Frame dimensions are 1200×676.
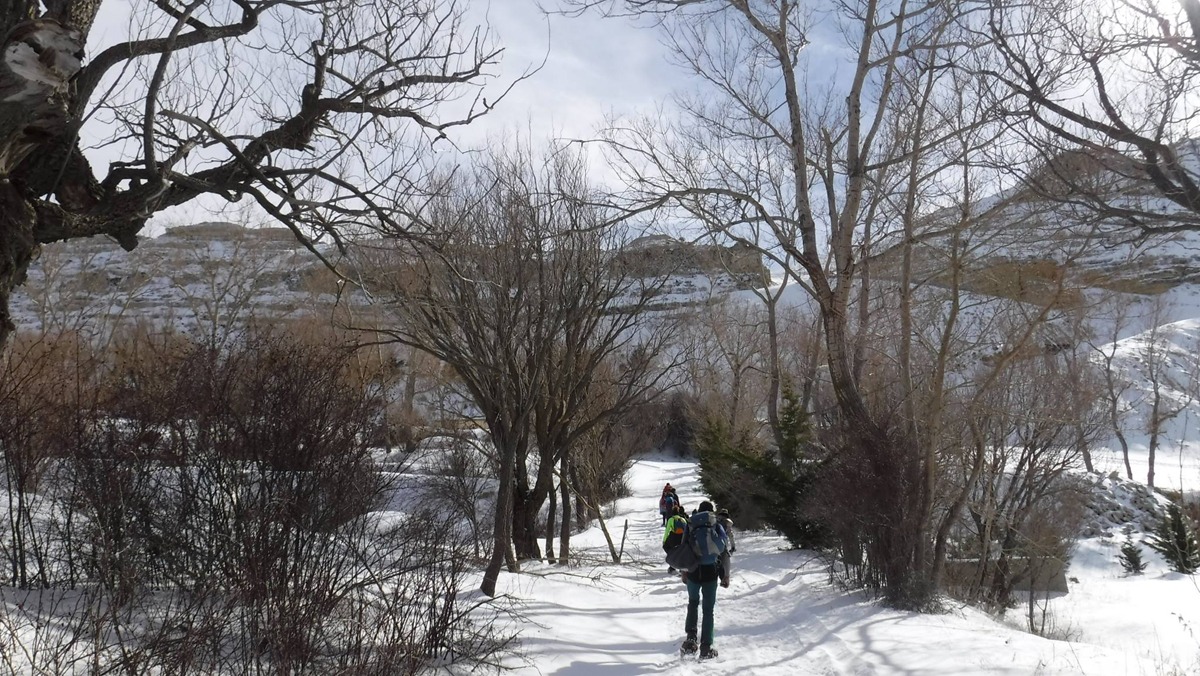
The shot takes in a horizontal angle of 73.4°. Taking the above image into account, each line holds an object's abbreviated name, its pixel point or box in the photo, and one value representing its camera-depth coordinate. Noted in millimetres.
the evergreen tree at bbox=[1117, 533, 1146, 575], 23838
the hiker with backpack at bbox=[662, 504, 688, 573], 7883
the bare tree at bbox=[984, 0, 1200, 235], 5094
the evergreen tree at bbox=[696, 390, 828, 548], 16453
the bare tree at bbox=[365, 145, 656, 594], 10750
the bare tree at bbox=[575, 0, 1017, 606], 10844
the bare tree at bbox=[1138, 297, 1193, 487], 35719
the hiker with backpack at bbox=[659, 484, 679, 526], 13183
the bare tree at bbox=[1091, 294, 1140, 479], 32875
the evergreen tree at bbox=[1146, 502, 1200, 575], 22462
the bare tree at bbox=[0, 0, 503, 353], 3814
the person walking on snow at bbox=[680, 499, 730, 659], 7625
